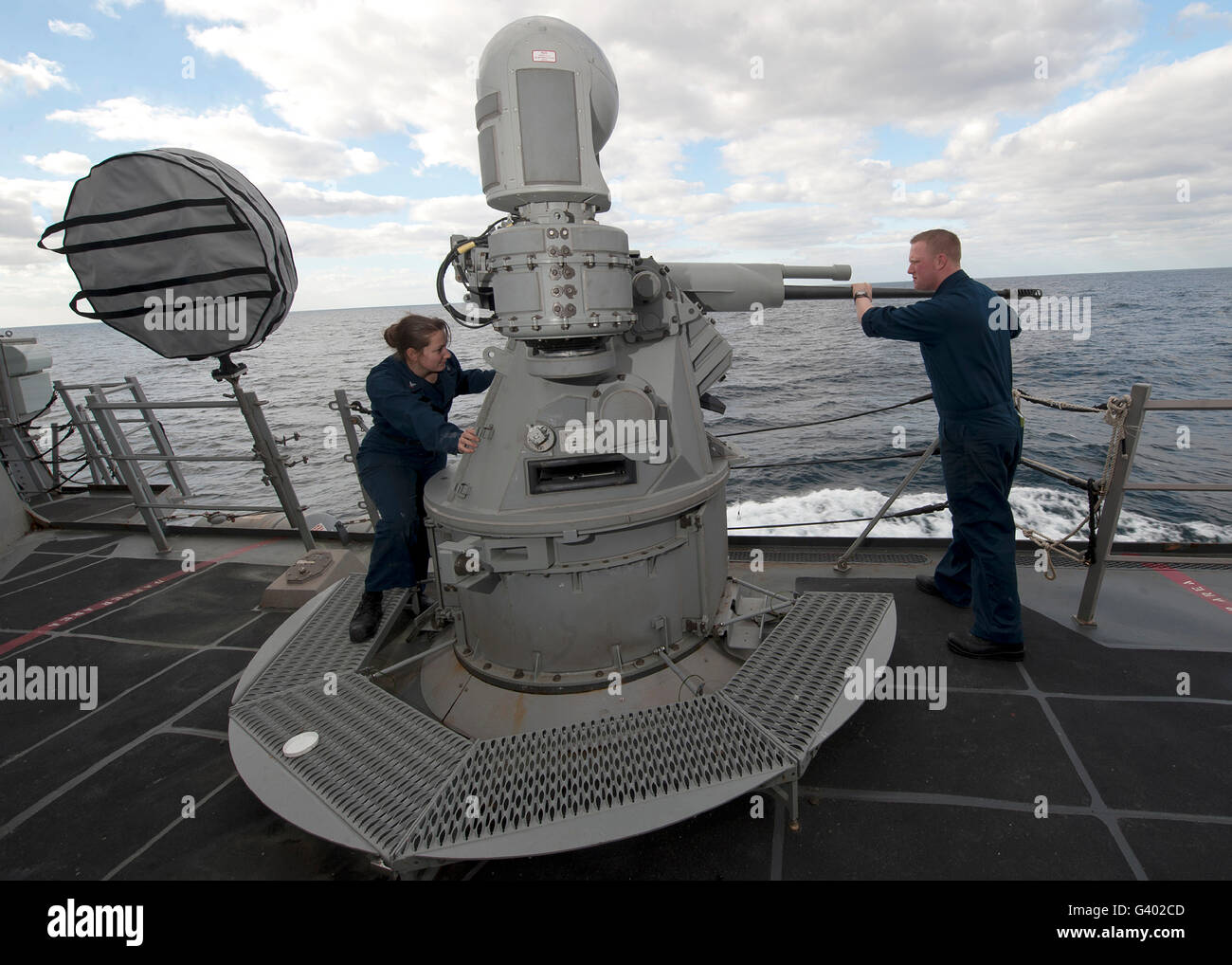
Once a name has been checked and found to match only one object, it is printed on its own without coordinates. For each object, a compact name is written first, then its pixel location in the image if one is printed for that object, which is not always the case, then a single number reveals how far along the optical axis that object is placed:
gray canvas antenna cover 2.99
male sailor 3.40
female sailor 3.39
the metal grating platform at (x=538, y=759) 2.25
